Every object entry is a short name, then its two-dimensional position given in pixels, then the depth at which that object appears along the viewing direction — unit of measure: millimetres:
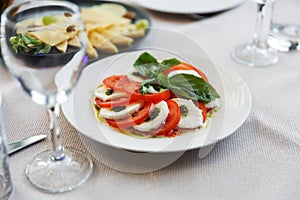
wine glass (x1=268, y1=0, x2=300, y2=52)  1064
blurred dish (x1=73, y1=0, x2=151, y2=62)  994
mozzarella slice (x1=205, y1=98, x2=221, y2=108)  814
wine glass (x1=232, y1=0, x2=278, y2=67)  1015
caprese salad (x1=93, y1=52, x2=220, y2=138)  762
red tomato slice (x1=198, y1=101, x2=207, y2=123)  792
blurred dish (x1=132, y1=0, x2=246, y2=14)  1147
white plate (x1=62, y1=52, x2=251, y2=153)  733
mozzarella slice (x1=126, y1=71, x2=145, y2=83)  840
